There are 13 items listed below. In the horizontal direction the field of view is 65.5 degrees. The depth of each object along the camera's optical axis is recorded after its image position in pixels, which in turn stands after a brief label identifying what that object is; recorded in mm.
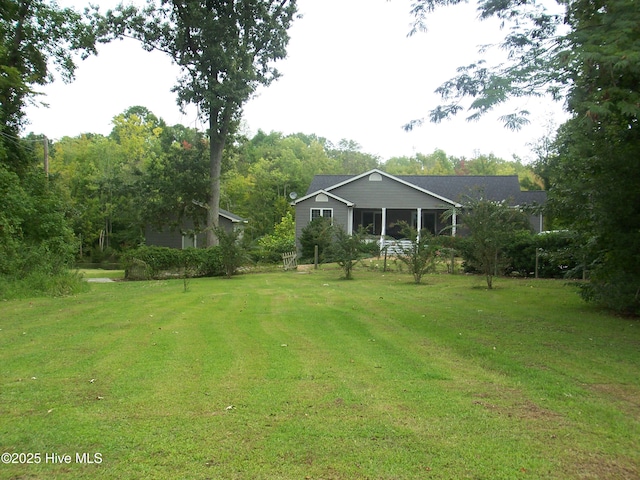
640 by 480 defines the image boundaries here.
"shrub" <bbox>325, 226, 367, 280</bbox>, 18156
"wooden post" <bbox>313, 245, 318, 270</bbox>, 22531
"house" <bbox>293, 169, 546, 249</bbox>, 30656
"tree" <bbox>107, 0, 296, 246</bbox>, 25078
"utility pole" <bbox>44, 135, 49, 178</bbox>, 27147
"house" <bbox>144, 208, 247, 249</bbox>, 34250
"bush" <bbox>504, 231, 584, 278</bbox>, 17484
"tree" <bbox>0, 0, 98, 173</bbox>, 17050
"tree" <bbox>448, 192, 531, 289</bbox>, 14750
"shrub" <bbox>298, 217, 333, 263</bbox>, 24844
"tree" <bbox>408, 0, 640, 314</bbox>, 6141
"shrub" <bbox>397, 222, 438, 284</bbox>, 16188
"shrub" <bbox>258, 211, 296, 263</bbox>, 26242
